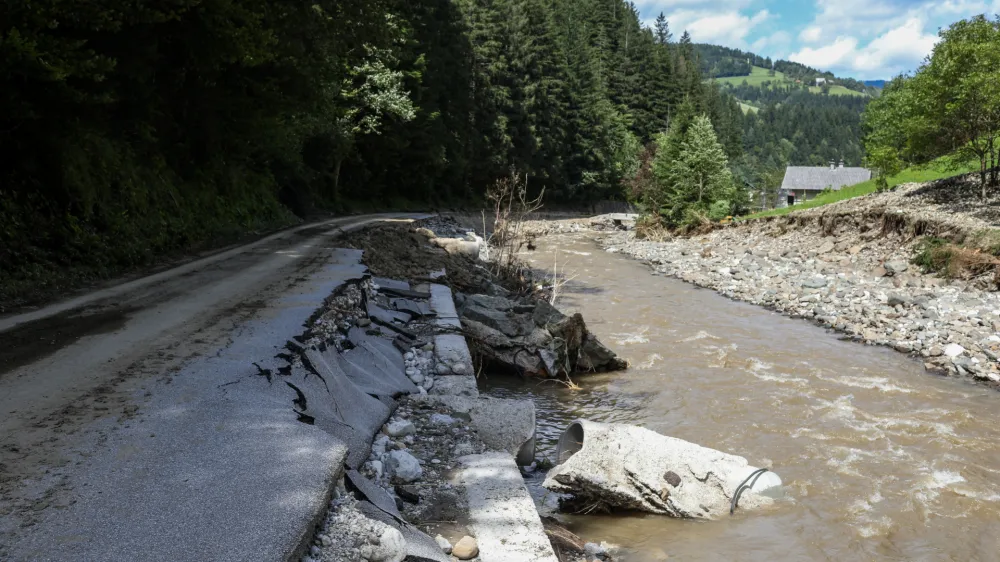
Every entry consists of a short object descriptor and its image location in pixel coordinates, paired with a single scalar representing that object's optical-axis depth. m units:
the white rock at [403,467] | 5.29
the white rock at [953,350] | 12.90
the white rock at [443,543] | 4.33
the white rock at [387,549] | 3.77
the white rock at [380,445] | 5.61
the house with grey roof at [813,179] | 99.81
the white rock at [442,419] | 6.74
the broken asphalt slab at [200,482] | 3.41
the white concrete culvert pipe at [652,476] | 6.68
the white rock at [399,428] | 6.18
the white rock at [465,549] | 4.30
